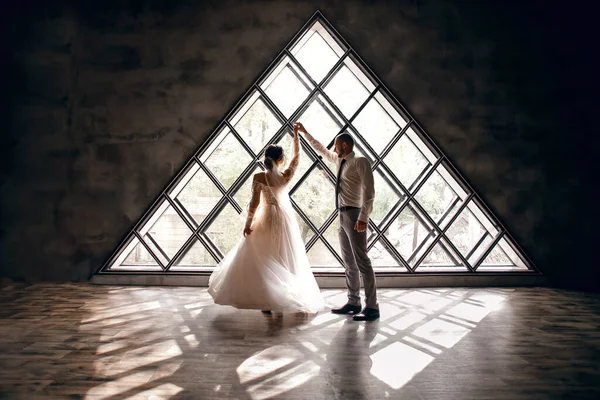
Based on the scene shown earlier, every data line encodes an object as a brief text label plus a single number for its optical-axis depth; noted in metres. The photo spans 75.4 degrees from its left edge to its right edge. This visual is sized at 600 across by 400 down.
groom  3.14
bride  3.07
